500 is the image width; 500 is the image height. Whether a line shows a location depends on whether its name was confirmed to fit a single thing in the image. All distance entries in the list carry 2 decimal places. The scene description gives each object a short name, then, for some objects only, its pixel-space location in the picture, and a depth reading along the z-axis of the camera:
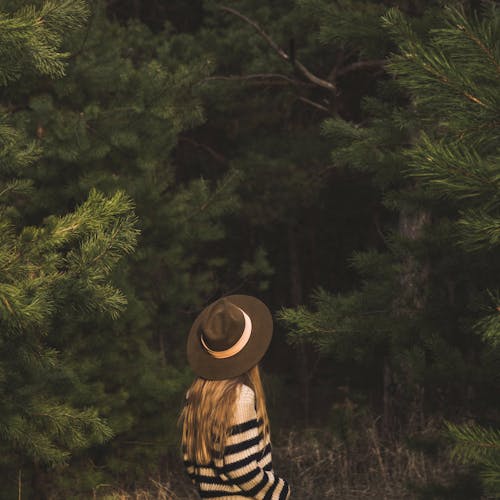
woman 6.53
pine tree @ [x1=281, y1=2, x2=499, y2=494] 6.24
